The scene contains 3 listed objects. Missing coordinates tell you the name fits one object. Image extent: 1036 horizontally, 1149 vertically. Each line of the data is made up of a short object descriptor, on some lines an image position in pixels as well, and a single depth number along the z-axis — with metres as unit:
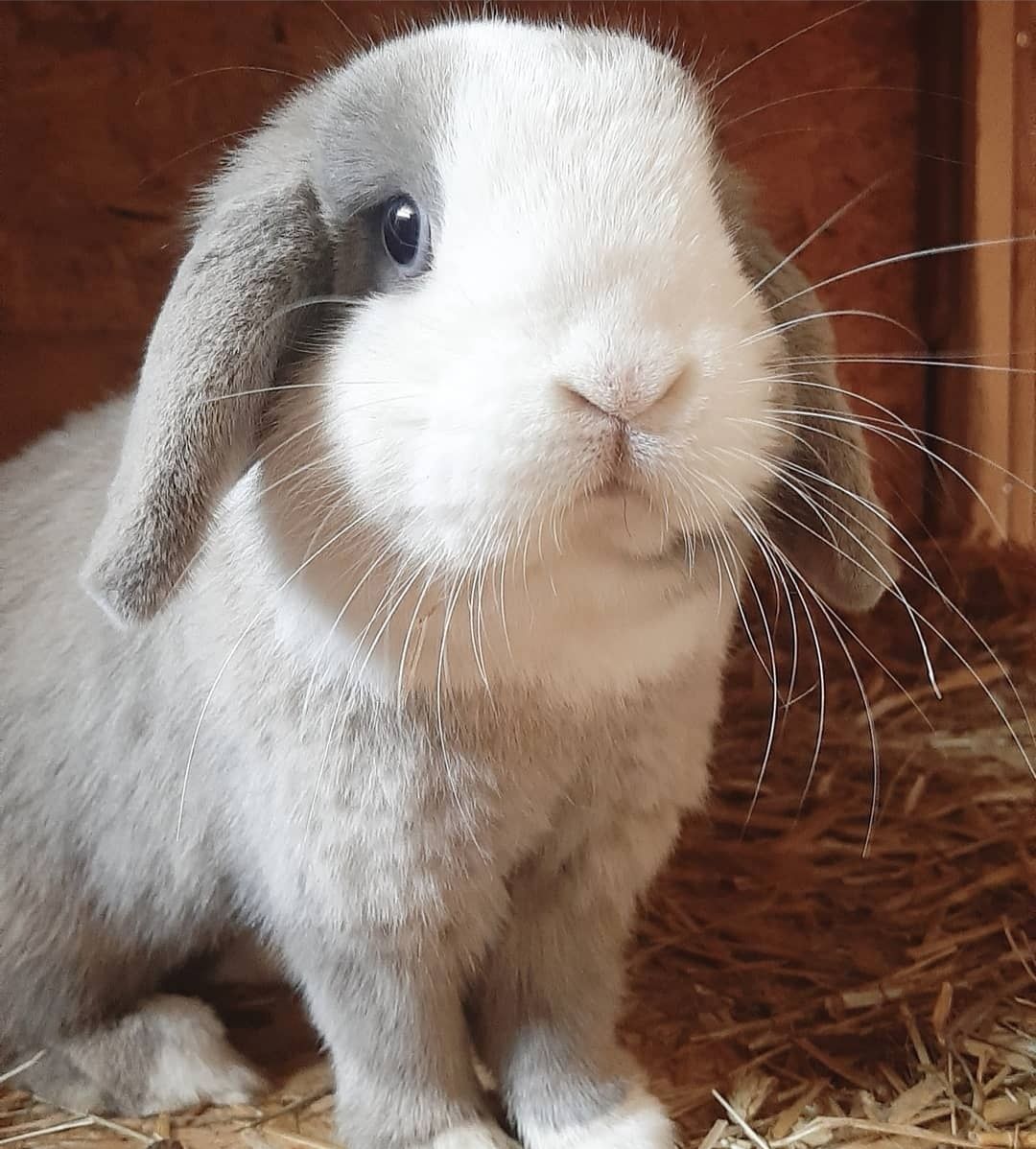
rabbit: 0.21
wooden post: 0.47
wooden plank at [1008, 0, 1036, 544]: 0.46
